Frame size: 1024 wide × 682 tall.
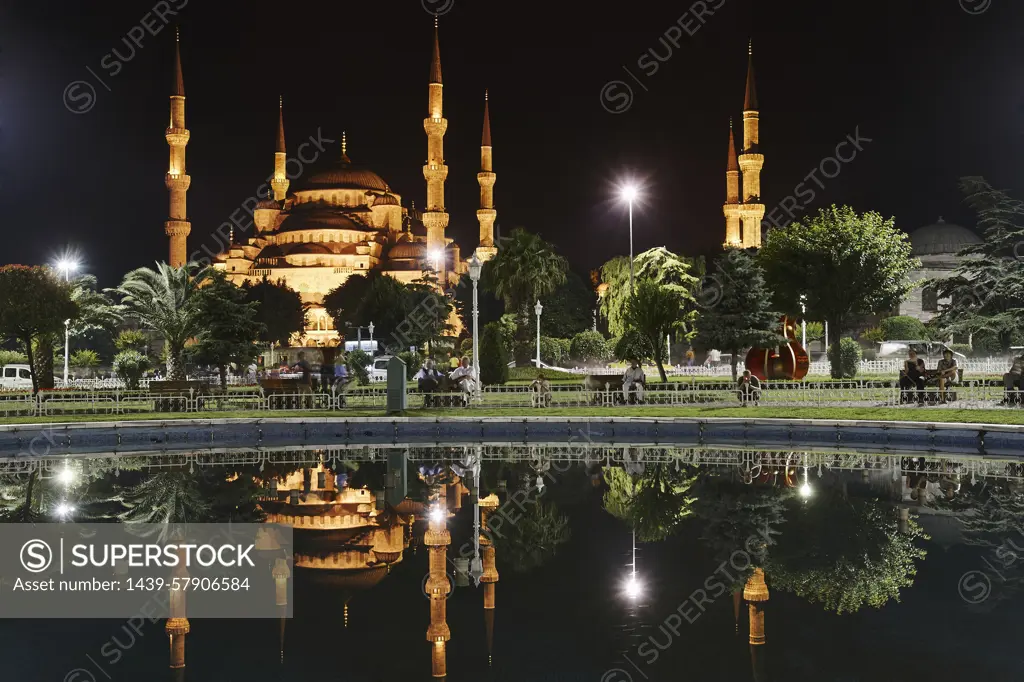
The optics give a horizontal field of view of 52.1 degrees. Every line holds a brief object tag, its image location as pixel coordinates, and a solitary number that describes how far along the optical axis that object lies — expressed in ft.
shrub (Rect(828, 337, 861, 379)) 111.86
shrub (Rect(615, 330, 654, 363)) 116.06
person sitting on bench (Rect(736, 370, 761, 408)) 74.23
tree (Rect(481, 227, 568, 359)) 139.85
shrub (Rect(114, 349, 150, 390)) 99.48
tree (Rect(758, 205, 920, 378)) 103.35
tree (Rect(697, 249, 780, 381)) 89.86
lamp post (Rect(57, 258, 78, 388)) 119.03
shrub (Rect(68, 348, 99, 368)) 165.48
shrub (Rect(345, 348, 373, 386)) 116.67
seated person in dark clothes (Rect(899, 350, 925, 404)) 70.33
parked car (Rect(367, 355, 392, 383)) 141.30
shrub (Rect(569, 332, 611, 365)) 148.66
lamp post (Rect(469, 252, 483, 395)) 82.53
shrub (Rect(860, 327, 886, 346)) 182.10
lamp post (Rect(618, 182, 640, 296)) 120.26
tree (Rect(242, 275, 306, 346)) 222.28
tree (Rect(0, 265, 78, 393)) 86.48
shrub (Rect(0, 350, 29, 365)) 152.76
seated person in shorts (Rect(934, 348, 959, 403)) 70.29
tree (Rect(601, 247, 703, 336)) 145.48
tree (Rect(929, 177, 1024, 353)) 90.38
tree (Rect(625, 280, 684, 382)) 94.07
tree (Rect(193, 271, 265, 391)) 93.35
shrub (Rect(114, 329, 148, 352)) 187.93
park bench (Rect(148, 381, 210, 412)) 77.66
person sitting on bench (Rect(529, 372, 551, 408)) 76.07
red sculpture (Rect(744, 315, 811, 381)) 94.43
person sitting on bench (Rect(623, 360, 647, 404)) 77.20
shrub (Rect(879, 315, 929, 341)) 175.22
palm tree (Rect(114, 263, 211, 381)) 96.82
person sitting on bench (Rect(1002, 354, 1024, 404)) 66.13
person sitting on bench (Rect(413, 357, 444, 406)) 79.46
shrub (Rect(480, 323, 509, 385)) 98.58
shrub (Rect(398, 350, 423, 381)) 121.08
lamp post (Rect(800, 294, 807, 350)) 106.65
